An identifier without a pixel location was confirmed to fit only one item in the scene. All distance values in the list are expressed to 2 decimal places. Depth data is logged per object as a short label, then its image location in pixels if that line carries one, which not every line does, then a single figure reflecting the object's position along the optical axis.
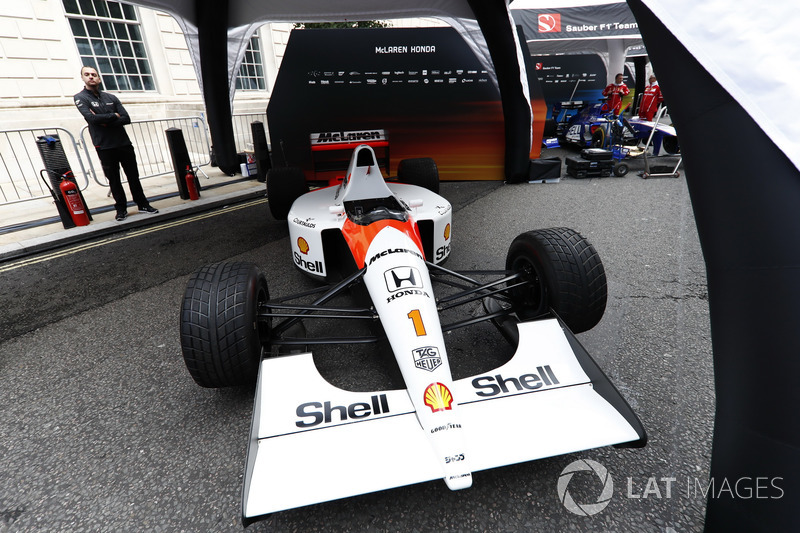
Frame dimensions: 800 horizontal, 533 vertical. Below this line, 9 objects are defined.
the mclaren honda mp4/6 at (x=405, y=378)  1.35
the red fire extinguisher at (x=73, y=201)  5.05
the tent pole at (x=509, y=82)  5.96
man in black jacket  4.95
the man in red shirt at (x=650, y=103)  11.01
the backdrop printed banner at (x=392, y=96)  6.91
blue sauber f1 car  8.79
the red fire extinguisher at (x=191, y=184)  6.47
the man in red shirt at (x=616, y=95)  9.85
